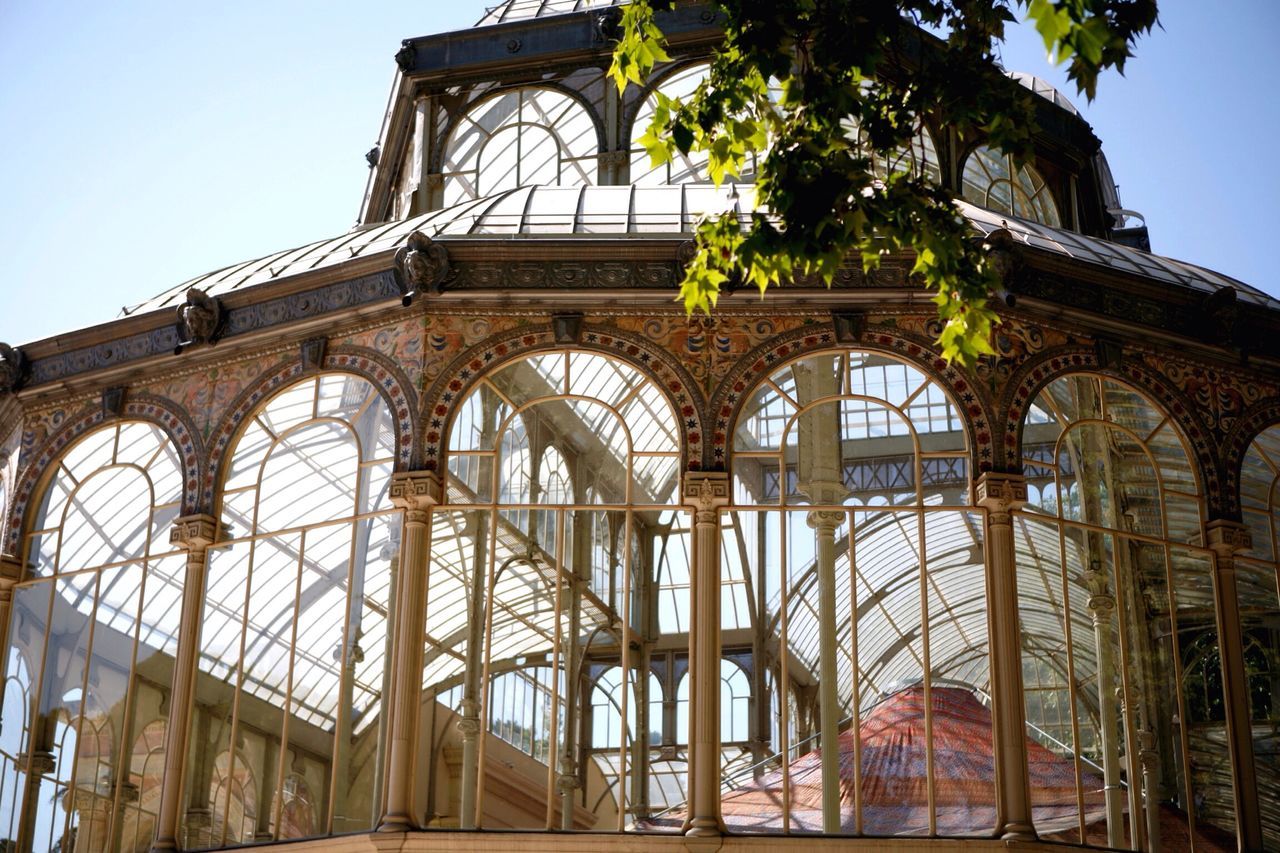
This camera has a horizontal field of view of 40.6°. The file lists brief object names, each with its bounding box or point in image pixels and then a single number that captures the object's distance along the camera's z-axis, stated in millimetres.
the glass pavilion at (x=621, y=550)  20578
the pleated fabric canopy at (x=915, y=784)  20062
